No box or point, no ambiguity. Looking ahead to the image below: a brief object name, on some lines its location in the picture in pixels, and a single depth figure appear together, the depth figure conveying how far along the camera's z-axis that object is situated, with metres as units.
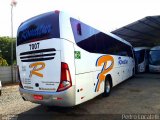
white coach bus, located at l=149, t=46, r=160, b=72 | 11.29
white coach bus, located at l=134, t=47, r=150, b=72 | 12.08
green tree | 22.54
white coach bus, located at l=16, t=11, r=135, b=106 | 3.60
